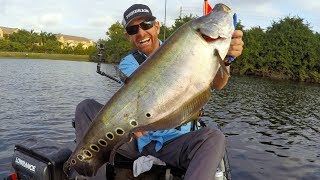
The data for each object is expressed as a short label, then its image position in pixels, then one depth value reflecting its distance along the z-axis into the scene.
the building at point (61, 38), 124.62
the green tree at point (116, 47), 67.10
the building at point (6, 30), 132.19
